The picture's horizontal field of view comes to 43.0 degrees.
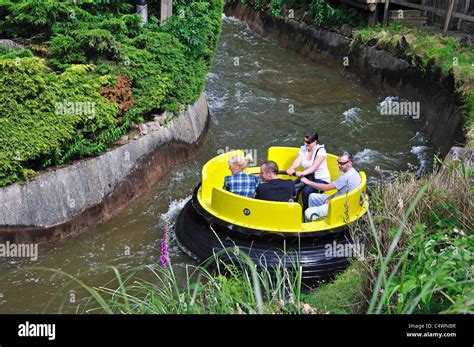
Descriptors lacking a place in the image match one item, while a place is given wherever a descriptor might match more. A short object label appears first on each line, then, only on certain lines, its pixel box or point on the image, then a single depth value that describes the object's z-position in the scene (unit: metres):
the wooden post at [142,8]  12.01
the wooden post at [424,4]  17.19
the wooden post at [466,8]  15.46
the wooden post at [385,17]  17.16
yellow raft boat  7.29
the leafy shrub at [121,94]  9.37
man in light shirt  7.67
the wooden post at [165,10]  11.88
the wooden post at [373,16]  17.51
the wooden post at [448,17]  14.88
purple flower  3.97
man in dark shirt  7.56
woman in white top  8.23
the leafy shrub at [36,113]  7.93
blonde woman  7.82
